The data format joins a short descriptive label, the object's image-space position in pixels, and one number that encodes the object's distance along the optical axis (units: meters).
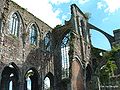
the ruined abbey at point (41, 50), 9.46
